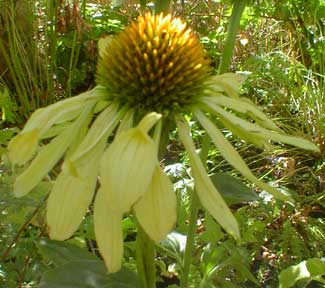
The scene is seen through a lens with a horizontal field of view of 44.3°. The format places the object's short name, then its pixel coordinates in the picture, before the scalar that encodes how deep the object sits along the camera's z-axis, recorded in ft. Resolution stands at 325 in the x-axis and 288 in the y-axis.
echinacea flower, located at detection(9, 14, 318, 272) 0.30
